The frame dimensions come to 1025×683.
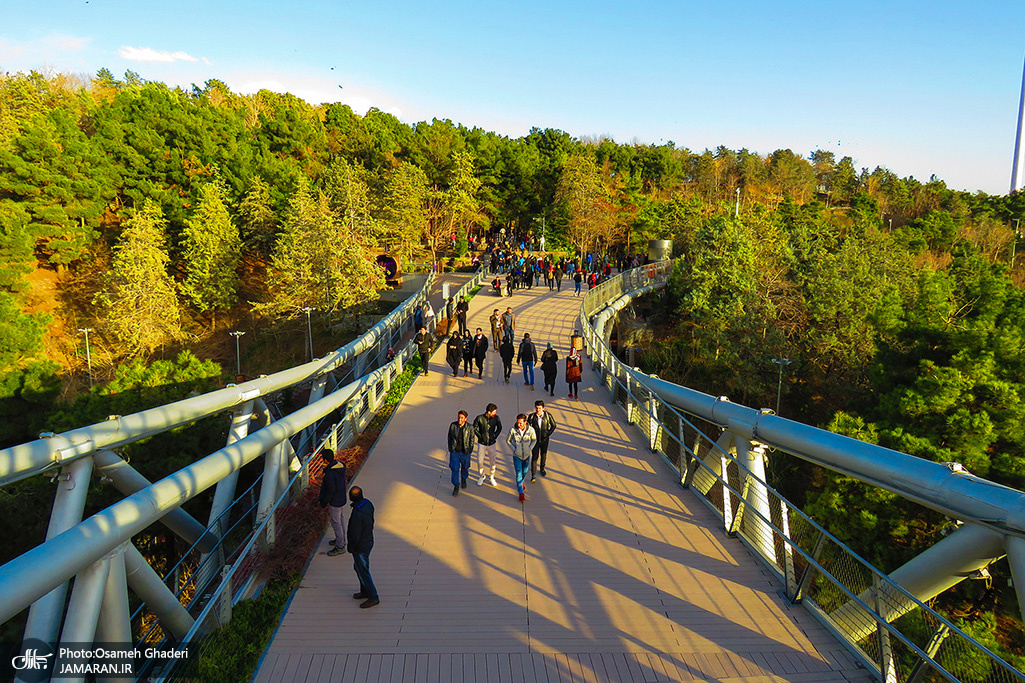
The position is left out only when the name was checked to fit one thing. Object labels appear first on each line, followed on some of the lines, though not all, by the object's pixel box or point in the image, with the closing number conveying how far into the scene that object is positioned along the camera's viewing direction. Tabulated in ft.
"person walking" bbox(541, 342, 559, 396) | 42.70
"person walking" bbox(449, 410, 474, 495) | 25.95
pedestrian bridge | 15.31
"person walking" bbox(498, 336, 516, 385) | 46.17
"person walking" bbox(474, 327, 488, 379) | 47.47
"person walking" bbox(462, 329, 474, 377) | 47.98
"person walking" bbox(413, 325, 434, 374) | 48.94
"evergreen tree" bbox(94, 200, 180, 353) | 114.42
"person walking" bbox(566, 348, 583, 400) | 43.04
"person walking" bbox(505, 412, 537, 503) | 25.85
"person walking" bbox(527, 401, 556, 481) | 27.71
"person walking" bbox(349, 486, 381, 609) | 18.37
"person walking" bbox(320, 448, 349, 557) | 21.38
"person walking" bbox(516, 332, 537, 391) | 45.68
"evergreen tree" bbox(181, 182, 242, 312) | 131.34
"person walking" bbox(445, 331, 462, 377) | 48.29
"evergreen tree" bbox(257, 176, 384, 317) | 103.65
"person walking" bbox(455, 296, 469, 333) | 56.06
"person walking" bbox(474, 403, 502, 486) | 27.07
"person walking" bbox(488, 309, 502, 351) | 54.90
